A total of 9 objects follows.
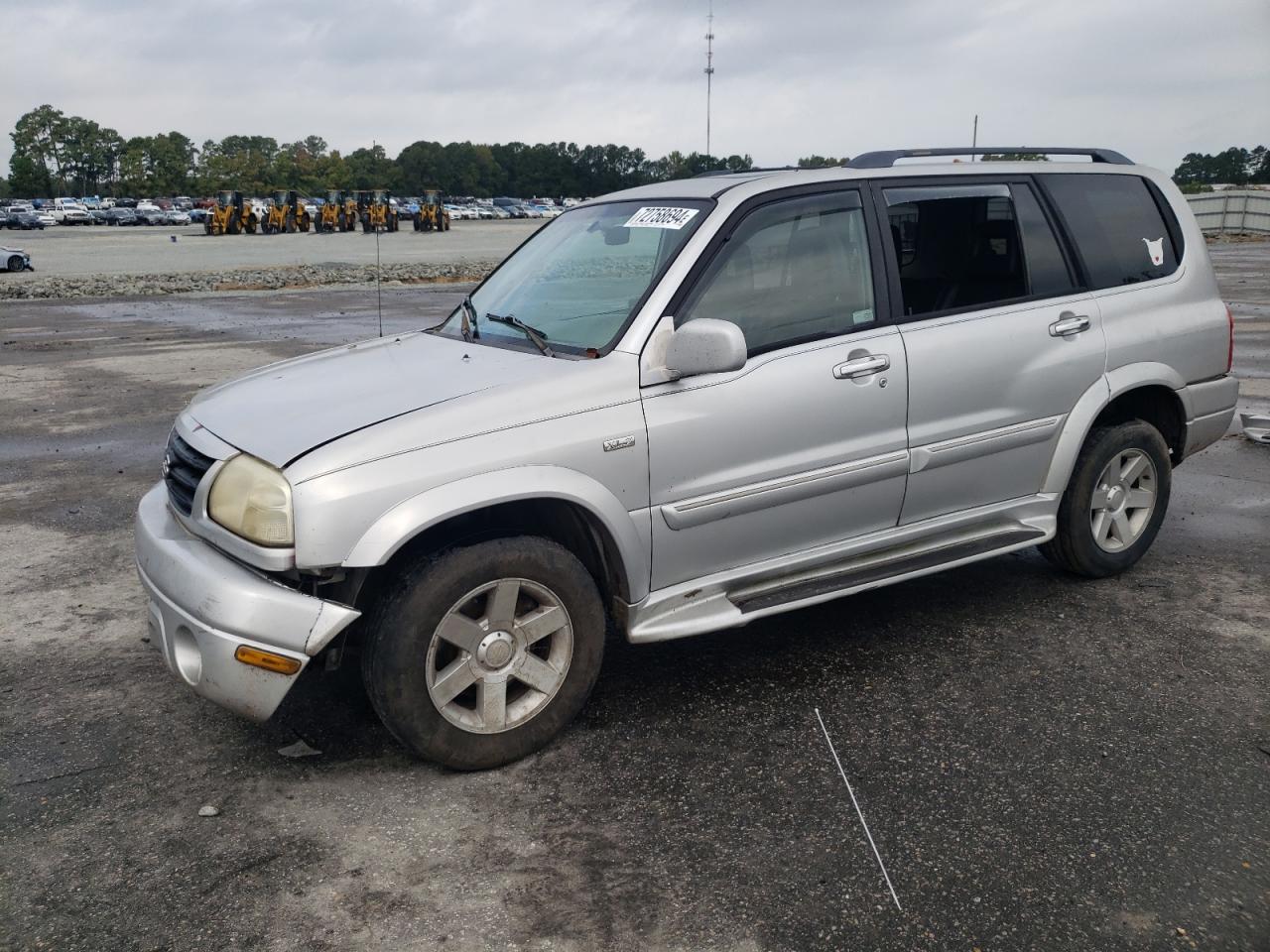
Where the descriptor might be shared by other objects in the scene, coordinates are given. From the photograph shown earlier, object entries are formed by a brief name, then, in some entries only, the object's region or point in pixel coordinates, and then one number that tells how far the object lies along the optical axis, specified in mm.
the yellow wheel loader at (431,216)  59562
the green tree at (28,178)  148125
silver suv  3316
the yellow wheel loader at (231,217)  56719
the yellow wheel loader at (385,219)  54225
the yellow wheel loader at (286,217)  56562
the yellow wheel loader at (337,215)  57844
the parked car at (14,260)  29984
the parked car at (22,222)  70562
